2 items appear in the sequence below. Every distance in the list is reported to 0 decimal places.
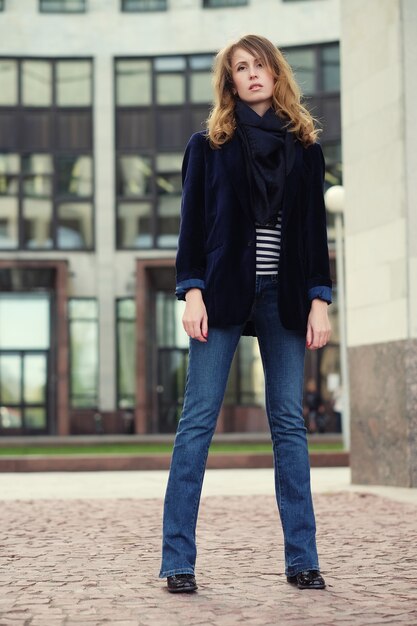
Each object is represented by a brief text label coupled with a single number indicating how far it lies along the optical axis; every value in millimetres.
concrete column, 14561
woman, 6932
